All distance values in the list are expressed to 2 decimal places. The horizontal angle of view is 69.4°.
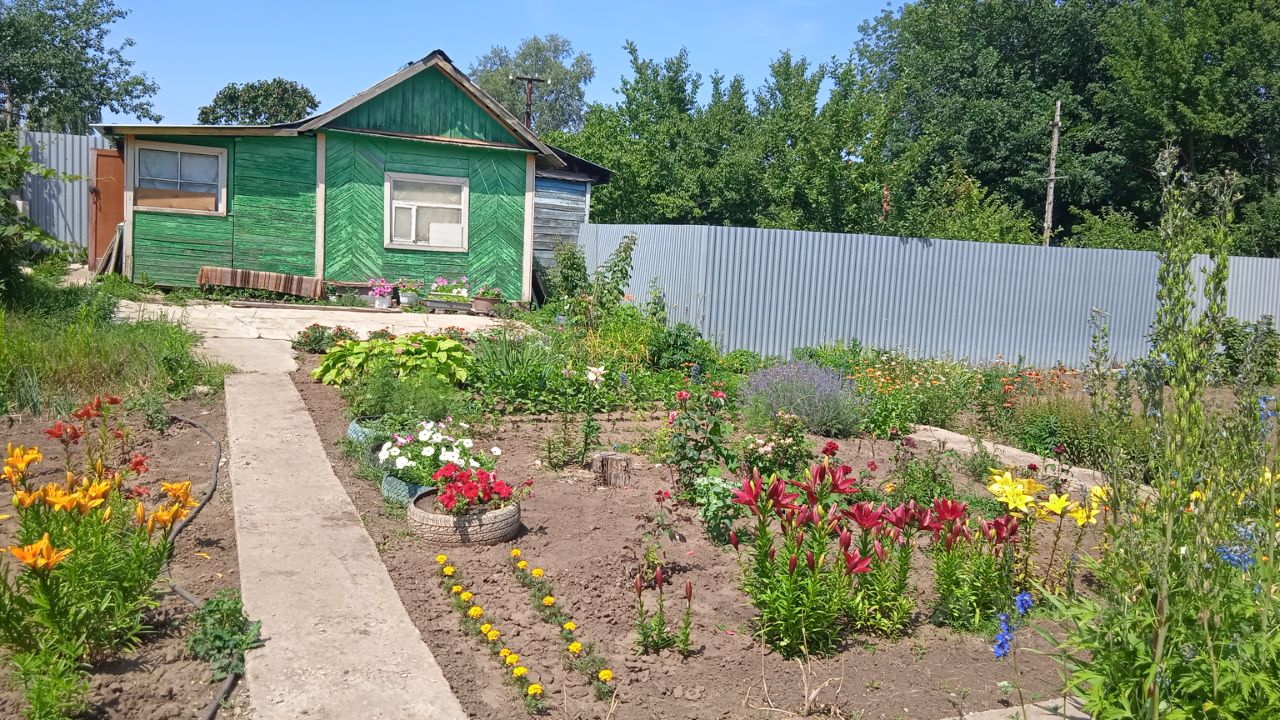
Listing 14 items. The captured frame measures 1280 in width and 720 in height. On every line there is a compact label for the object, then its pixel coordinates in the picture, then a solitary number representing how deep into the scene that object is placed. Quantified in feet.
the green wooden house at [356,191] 45.83
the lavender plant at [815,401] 25.77
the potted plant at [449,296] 47.45
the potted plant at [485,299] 47.73
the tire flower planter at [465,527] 15.88
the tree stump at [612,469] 19.76
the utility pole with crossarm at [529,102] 81.36
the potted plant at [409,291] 47.83
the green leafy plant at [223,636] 11.31
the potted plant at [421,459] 17.66
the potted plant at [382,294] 46.34
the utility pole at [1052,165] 77.20
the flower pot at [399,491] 17.95
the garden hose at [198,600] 10.45
